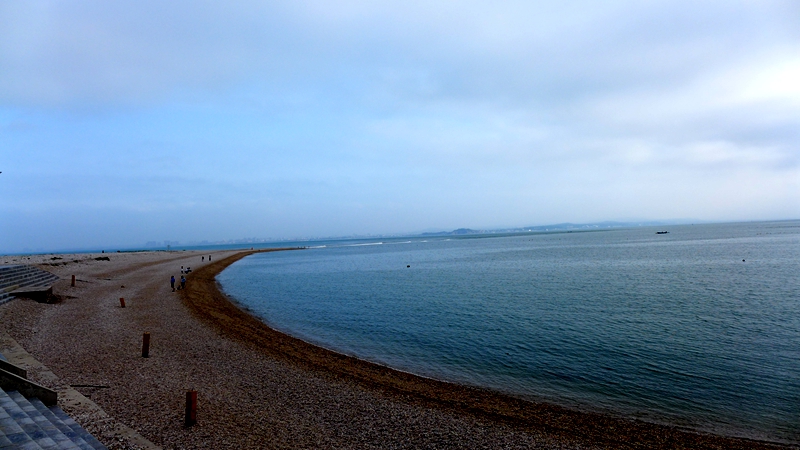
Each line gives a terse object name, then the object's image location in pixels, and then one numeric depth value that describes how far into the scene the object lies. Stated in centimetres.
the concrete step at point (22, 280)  2547
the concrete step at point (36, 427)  752
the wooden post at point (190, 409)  1074
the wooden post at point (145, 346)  1662
